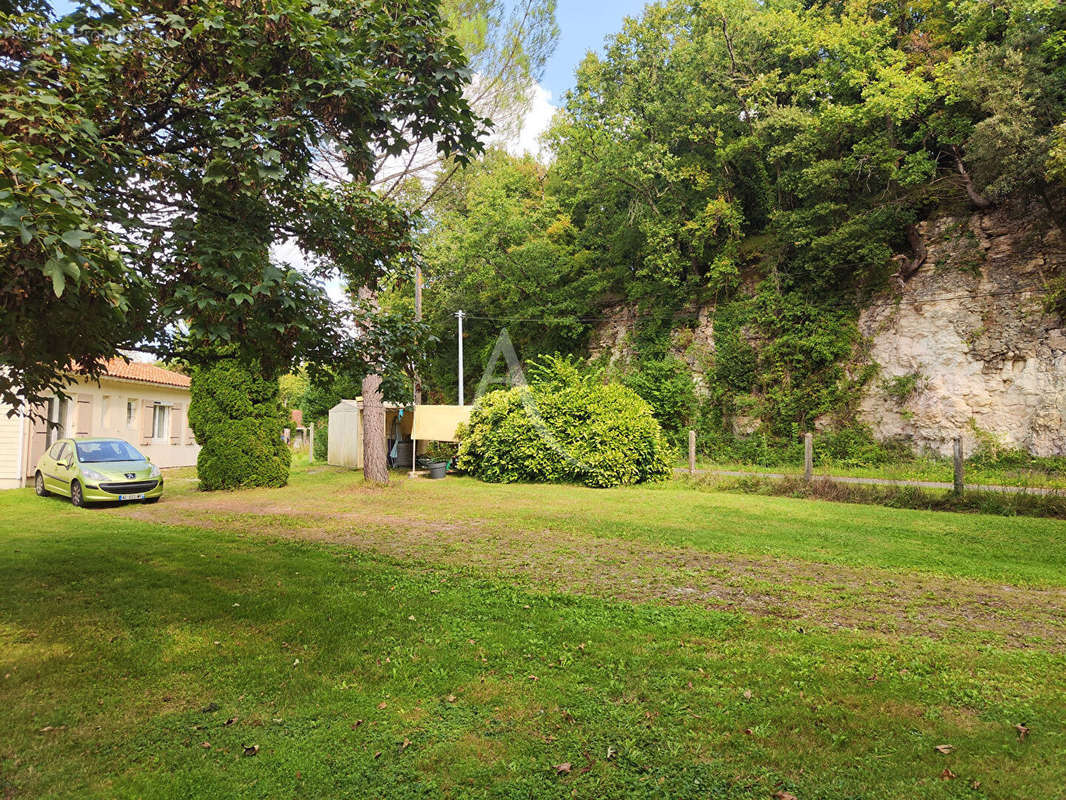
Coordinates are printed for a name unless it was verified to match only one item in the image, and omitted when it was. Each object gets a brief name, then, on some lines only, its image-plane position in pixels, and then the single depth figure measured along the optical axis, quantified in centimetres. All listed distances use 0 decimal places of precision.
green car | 1083
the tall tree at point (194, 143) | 284
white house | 1435
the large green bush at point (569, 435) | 1462
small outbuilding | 2064
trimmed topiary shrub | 1346
